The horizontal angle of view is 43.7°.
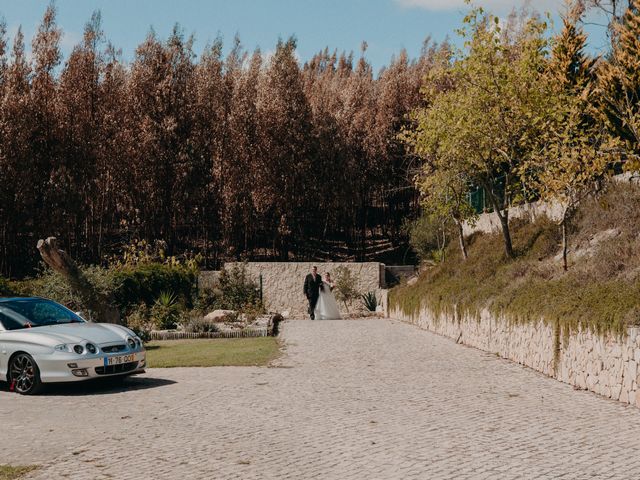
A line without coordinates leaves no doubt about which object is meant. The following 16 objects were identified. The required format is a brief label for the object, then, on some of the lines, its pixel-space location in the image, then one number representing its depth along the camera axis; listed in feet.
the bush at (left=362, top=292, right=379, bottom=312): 114.01
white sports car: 38.32
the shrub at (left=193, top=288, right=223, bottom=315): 99.49
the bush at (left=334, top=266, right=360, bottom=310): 115.44
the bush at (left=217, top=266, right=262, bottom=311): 104.37
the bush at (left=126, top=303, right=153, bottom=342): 70.04
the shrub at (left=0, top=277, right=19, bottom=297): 66.85
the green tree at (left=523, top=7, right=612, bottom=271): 52.54
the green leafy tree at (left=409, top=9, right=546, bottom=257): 71.56
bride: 103.50
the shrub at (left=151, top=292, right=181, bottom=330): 79.56
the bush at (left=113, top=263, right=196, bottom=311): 83.51
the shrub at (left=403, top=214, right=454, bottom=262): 109.19
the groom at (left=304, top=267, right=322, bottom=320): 101.96
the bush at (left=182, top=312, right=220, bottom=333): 73.72
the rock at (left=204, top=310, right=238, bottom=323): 85.25
